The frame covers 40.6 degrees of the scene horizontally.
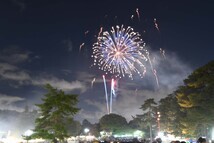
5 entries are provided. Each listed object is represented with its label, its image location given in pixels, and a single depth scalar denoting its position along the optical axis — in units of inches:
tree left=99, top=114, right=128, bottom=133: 4859.7
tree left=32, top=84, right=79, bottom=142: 1312.7
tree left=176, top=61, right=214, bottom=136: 1712.5
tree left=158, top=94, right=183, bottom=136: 2506.9
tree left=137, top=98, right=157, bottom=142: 3676.2
